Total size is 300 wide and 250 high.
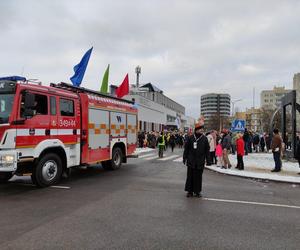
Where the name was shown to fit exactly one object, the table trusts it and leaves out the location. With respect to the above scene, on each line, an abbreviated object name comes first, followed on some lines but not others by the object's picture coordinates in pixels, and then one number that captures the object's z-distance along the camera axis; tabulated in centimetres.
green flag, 1488
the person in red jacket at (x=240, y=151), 1092
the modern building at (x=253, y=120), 7812
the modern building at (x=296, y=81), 9705
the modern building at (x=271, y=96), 10906
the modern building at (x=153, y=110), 3833
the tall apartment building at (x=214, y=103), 9979
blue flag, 1220
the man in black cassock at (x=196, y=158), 648
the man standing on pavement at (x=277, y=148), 1056
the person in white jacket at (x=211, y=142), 1180
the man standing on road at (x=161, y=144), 1621
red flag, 1534
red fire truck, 648
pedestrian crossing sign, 1451
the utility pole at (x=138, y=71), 4703
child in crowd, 1189
